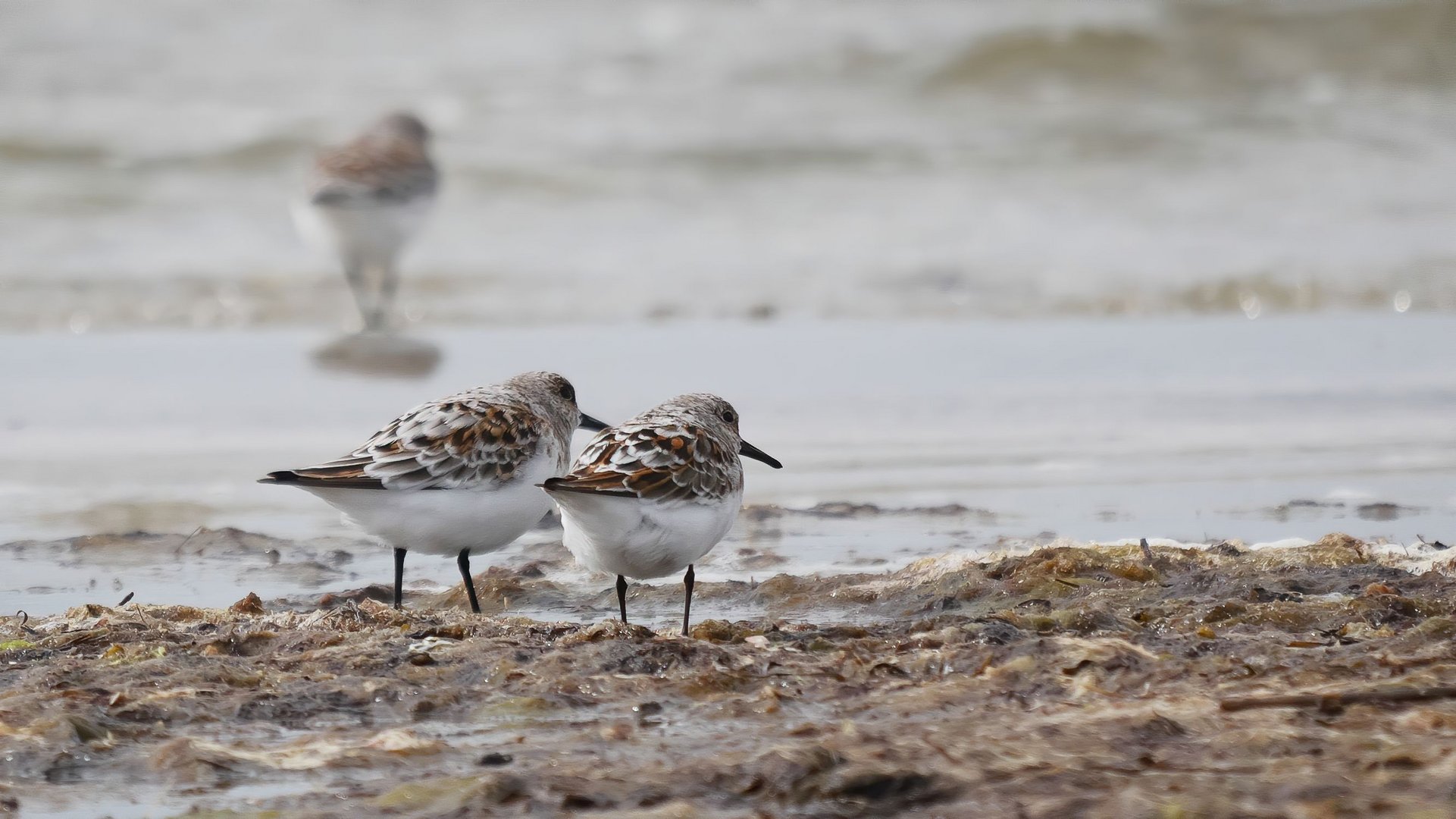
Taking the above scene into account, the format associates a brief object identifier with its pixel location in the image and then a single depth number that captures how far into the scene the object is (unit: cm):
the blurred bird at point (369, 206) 2391
